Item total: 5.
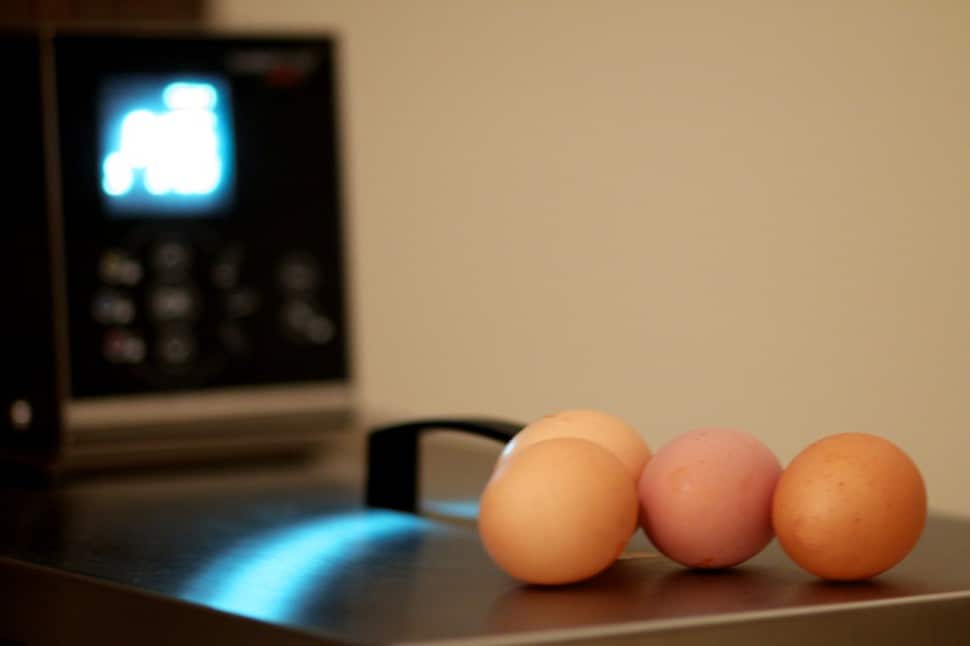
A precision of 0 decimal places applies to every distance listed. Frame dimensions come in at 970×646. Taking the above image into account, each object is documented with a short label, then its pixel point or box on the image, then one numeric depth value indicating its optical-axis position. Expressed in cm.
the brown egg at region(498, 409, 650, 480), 78
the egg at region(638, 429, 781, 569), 74
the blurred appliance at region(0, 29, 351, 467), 116
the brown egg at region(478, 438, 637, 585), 72
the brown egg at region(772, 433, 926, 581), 71
